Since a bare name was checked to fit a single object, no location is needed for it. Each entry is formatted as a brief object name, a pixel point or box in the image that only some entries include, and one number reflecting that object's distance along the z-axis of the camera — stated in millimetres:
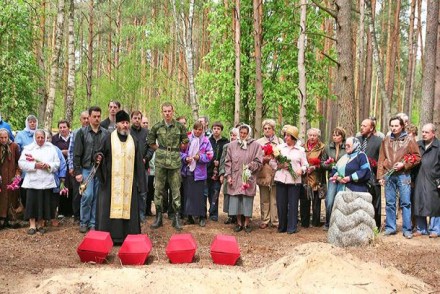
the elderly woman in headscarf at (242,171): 8891
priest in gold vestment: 7453
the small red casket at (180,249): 6391
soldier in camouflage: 8656
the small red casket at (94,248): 6402
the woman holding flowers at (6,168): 8508
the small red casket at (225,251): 6367
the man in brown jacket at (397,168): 8039
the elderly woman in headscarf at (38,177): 8289
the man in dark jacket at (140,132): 9156
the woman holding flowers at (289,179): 8836
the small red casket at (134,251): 6277
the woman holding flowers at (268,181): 9273
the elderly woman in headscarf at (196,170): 9273
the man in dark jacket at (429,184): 8039
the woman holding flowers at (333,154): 8703
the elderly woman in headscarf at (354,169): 8062
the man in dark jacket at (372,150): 8578
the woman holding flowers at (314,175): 9133
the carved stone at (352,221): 7461
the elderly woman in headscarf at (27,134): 9078
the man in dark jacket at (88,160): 8234
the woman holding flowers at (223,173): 9346
